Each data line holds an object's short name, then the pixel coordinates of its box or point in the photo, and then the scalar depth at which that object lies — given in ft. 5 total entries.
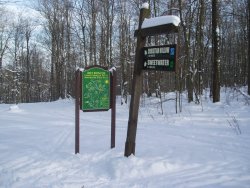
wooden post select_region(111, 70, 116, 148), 24.48
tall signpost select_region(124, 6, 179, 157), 19.13
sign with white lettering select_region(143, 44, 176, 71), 19.15
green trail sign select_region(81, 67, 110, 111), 24.38
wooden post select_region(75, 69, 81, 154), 23.71
